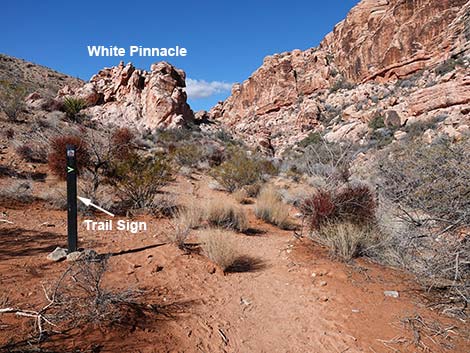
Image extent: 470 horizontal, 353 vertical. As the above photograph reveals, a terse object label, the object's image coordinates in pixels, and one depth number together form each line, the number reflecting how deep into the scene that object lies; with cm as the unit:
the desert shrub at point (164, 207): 725
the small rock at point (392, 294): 367
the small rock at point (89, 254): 392
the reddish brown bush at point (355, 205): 548
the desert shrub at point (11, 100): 1258
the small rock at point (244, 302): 356
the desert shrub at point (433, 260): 329
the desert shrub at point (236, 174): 1155
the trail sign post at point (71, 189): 391
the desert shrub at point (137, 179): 739
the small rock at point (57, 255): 394
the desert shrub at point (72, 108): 1730
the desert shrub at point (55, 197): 665
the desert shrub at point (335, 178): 581
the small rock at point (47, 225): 550
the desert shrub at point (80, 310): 233
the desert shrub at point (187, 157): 1512
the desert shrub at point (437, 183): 328
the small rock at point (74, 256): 394
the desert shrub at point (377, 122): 2378
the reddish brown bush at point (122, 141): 855
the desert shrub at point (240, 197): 991
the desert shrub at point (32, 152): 948
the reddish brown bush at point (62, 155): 866
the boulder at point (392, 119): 2230
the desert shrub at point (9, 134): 1084
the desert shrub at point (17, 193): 648
